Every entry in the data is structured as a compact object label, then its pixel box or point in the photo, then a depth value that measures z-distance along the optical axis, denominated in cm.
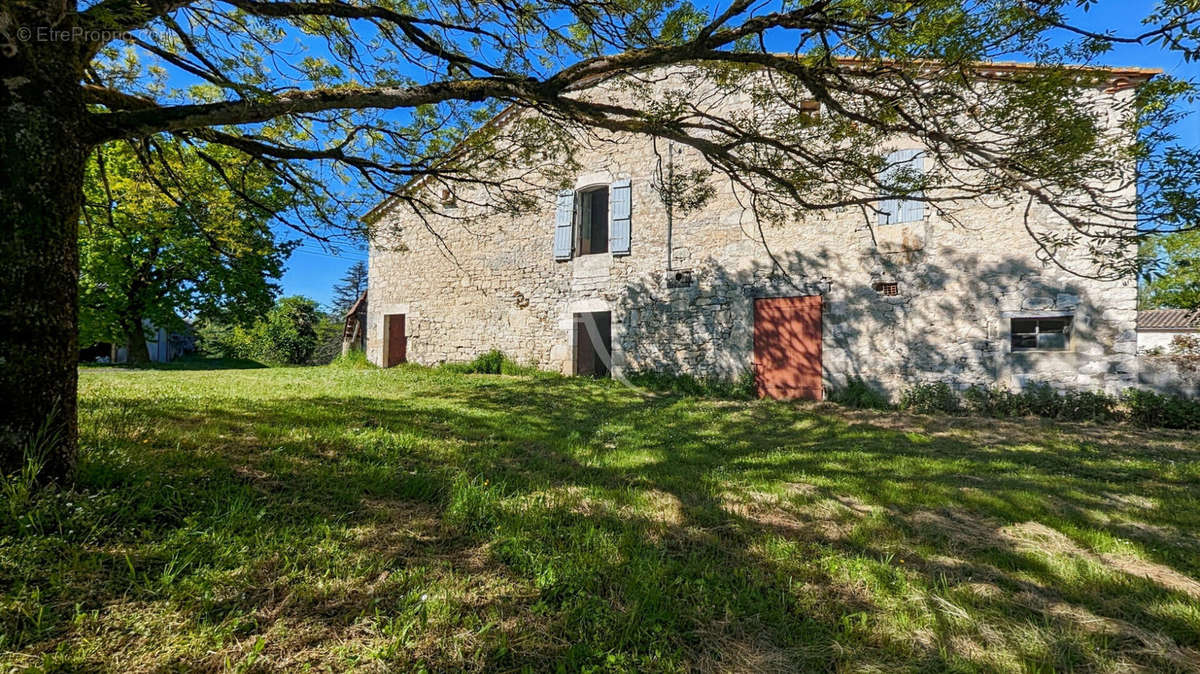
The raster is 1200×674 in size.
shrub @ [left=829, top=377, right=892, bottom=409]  735
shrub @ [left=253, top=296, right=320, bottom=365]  2073
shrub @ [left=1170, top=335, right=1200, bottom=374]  605
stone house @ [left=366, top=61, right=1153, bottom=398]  664
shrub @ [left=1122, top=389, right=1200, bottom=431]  590
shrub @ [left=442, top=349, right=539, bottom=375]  1032
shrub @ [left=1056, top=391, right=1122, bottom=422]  626
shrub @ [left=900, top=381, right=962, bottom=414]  697
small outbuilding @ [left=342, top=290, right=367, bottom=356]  1455
